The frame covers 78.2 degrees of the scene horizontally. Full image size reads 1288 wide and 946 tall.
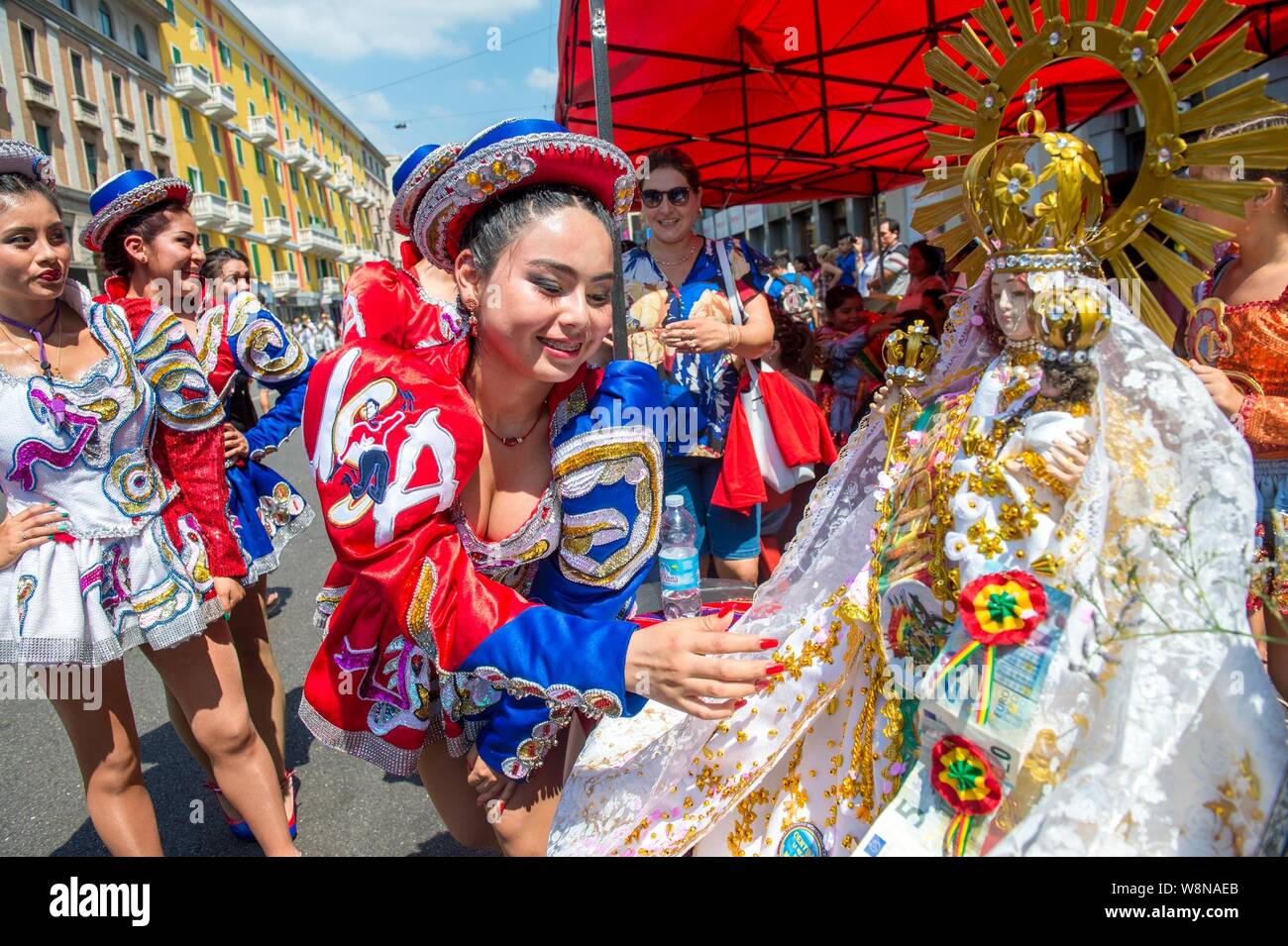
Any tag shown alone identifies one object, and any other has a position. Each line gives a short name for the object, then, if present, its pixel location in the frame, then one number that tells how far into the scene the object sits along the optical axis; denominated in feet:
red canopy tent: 15.15
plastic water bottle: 7.86
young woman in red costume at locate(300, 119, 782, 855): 4.72
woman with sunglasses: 10.79
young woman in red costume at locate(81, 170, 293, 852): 7.91
